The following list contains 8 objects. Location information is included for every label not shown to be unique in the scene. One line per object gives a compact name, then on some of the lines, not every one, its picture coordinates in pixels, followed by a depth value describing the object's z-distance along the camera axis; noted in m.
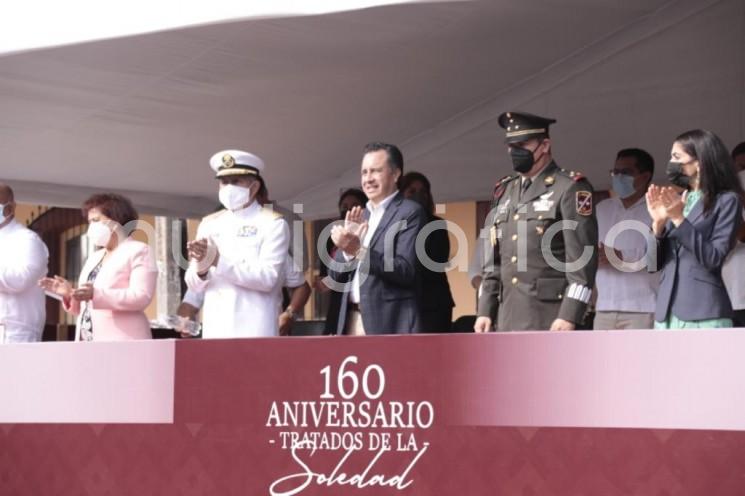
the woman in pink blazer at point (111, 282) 10.12
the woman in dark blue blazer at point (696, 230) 7.84
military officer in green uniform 8.66
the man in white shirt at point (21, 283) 11.52
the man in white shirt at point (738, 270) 10.67
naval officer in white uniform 9.91
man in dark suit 9.28
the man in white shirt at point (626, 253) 10.67
